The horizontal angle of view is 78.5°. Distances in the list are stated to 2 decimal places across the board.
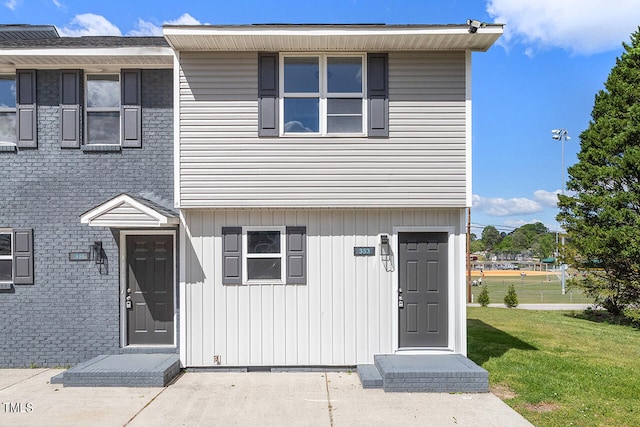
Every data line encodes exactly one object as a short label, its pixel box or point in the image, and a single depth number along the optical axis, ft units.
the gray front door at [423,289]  21.39
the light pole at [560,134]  87.25
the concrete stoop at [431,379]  17.97
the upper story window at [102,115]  22.29
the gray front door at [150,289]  22.15
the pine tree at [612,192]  35.58
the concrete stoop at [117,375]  18.53
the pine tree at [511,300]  54.92
